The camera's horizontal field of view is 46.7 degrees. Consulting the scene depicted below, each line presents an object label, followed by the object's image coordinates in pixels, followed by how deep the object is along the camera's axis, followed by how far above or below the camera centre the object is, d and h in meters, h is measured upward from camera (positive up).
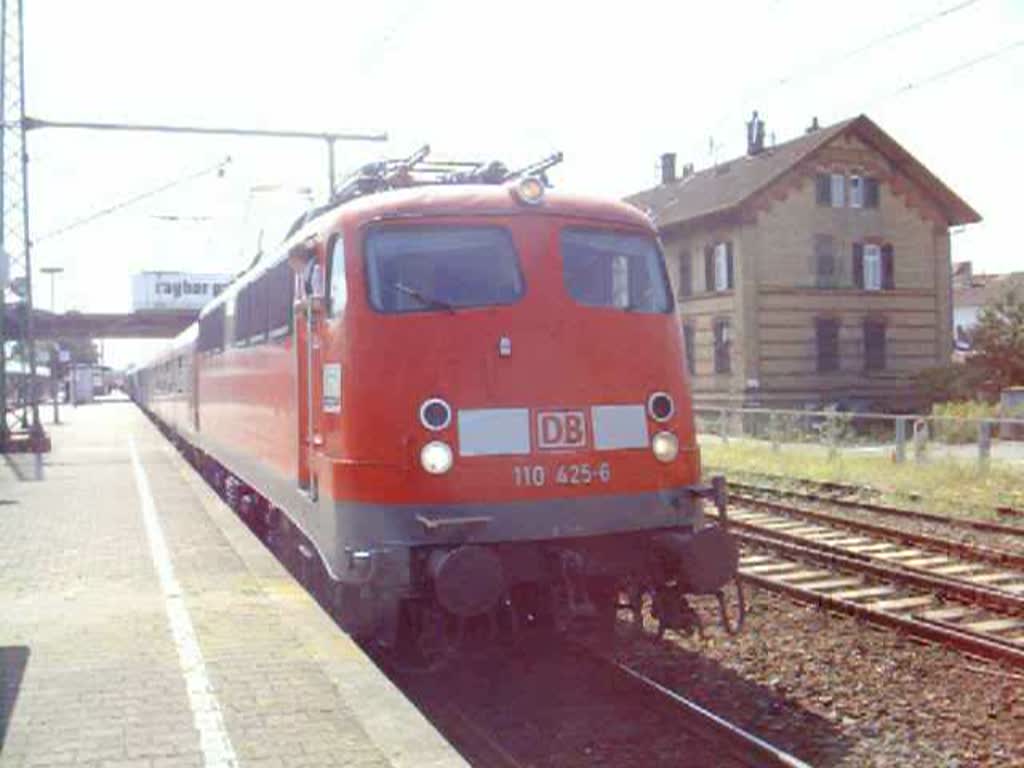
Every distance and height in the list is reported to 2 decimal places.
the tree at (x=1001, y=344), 33.88 +0.71
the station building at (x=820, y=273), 35.62 +3.14
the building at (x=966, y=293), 69.75 +4.76
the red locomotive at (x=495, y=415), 6.45 -0.19
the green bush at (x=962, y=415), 18.86 -0.96
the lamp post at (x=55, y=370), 38.95 +0.73
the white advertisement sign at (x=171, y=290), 75.69 +6.42
